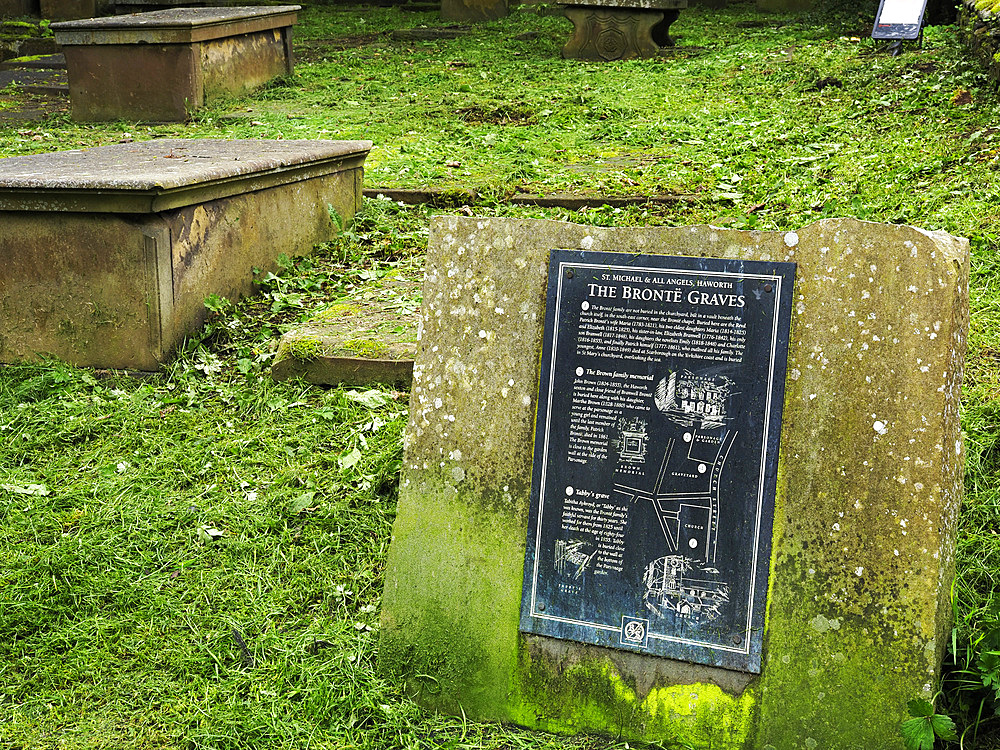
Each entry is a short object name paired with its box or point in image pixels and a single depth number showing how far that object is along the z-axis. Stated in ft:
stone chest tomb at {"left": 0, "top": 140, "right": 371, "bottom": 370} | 13.51
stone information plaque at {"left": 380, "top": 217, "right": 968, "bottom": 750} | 7.64
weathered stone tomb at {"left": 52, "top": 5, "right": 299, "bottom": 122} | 28.66
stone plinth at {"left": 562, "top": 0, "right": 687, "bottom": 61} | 36.60
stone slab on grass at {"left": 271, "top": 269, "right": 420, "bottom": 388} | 13.52
